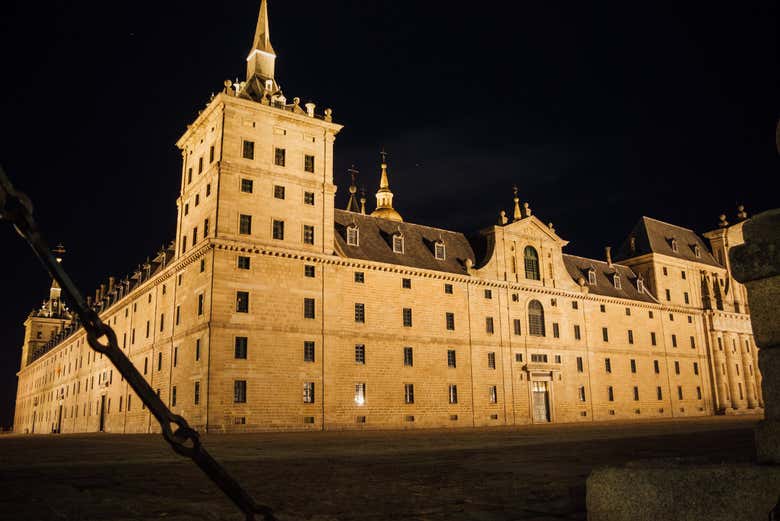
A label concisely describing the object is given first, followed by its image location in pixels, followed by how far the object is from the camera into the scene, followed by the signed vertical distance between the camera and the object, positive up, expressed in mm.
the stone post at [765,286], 4367 +797
